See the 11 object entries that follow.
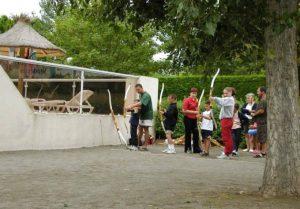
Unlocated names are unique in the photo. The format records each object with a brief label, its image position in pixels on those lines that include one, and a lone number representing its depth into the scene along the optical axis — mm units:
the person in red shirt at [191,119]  16500
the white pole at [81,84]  17703
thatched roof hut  17766
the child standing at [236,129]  16828
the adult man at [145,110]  16906
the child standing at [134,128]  17016
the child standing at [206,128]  16000
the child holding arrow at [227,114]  14844
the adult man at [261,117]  15641
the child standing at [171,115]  16922
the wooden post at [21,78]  15484
